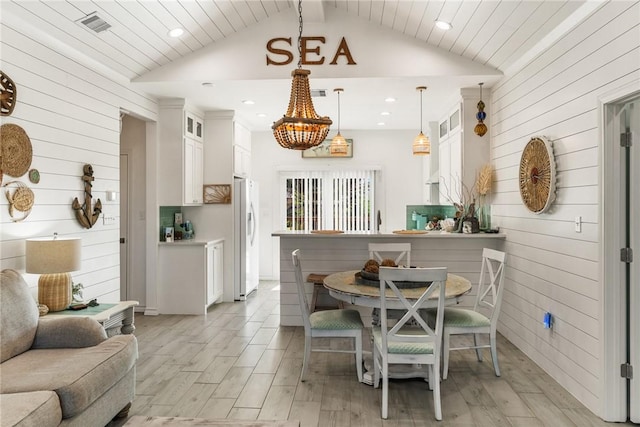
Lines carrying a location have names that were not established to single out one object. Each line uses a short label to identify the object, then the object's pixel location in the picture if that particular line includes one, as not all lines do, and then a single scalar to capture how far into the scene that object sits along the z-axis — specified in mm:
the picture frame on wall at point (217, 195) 6008
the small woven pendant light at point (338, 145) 5777
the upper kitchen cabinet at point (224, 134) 6035
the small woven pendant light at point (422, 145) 5262
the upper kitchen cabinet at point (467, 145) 4879
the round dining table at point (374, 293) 2877
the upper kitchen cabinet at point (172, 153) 5359
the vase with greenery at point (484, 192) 4633
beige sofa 1990
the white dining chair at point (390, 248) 4148
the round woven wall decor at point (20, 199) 3004
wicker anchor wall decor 3842
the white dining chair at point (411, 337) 2664
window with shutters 7797
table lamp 2990
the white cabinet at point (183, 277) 5344
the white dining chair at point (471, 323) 3277
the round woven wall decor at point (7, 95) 2922
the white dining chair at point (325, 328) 3225
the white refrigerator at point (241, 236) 6133
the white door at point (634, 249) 2660
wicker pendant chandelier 3004
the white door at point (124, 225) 5465
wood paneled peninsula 4766
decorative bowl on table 3193
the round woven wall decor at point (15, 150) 2930
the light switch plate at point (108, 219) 4301
